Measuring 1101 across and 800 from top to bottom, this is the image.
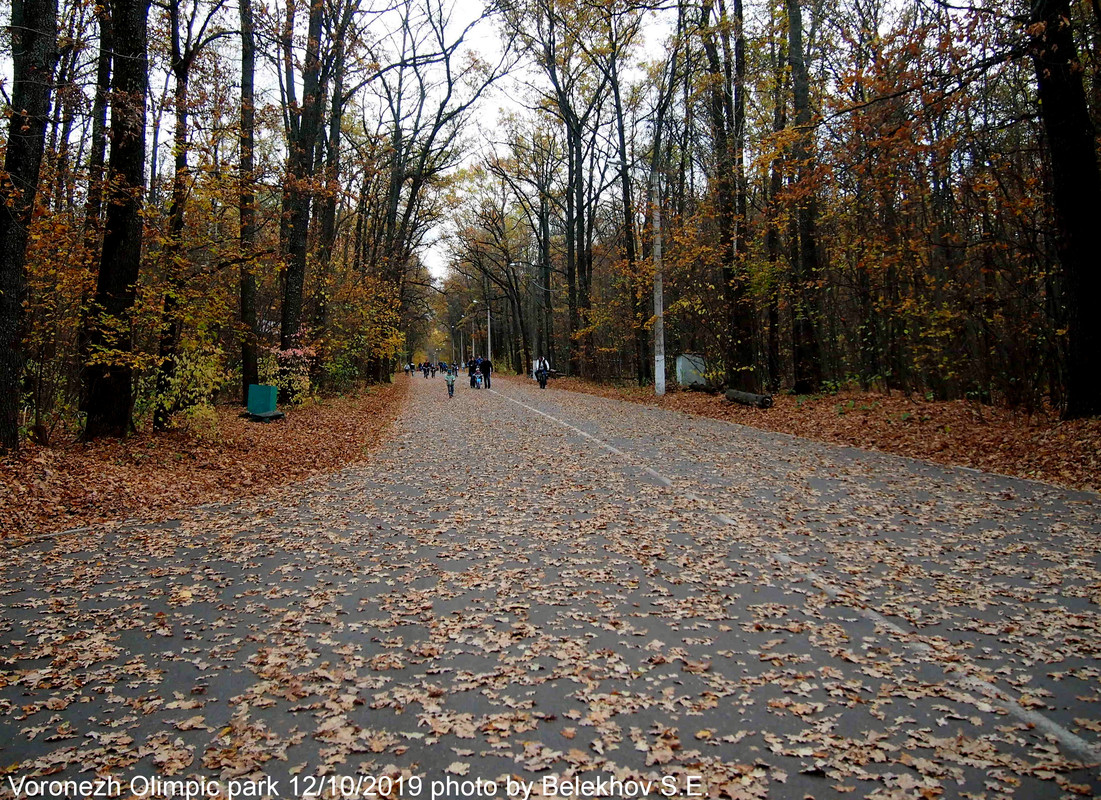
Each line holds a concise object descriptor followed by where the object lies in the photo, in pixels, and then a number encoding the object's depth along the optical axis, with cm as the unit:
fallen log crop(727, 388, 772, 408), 1770
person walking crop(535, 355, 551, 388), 3494
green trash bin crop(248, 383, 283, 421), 1551
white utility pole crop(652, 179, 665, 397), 2231
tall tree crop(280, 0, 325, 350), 1707
